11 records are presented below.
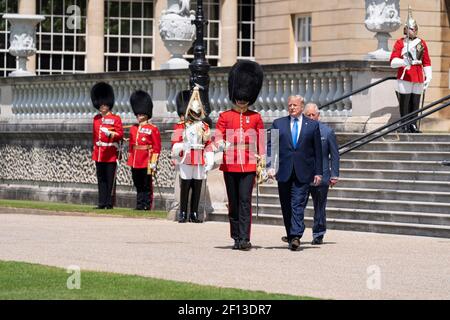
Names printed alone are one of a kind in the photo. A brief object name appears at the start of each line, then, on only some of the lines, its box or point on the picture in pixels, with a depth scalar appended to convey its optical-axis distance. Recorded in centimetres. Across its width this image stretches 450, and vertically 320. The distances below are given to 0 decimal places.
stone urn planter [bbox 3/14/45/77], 3531
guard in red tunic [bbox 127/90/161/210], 2817
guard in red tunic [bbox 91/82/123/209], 2914
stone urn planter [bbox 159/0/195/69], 2902
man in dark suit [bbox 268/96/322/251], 1923
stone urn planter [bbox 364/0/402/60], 2686
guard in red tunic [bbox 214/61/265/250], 1930
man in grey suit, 2030
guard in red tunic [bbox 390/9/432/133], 2567
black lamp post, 2616
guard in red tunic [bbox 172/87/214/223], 2486
